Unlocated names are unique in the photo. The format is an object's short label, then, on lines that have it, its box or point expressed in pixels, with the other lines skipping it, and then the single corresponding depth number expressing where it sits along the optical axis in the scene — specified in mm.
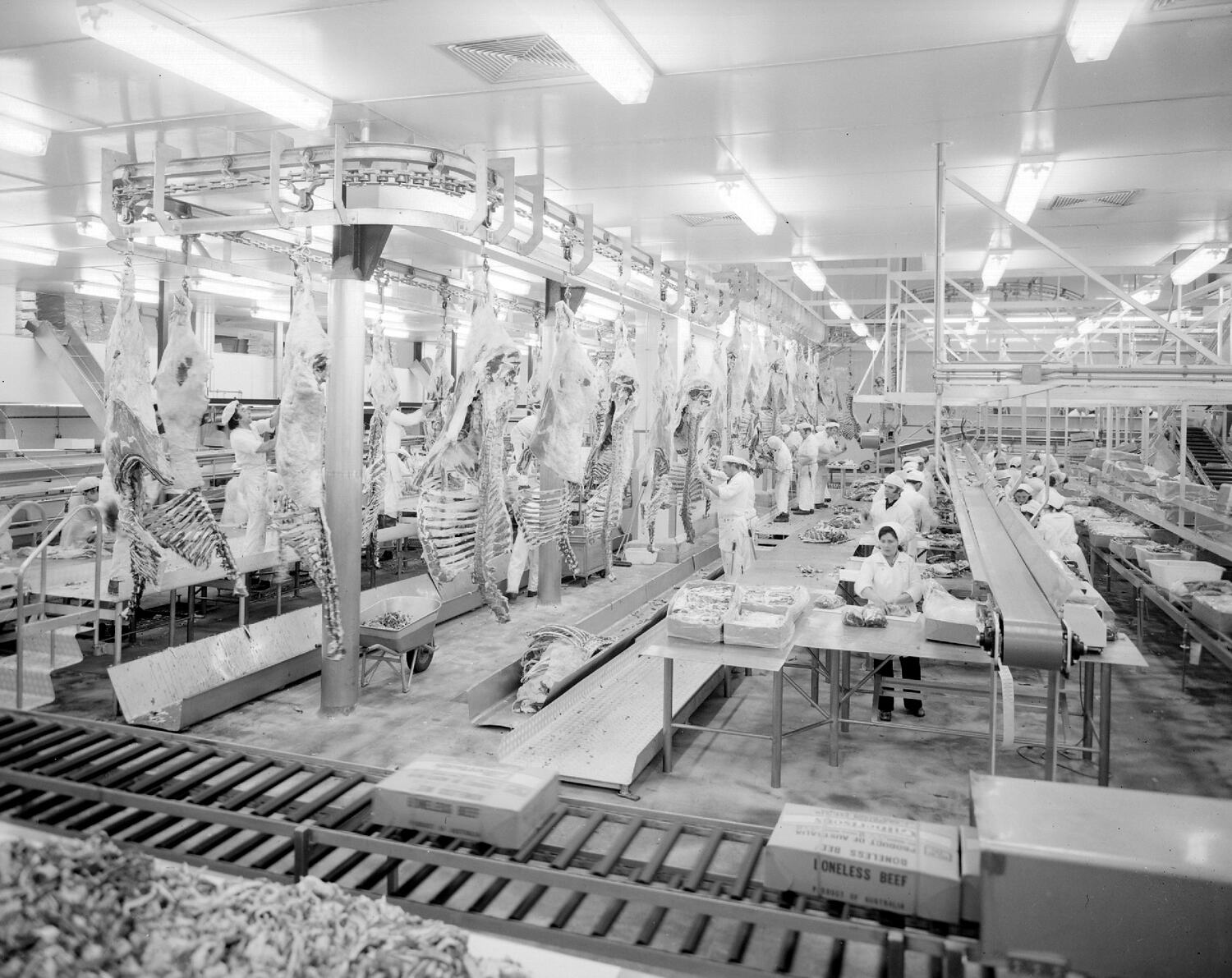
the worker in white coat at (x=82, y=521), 8797
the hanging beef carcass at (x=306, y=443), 5570
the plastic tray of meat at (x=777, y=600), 6469
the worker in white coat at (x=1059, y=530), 8727
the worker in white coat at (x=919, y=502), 10716
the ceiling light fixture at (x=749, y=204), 6975
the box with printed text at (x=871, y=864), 2189
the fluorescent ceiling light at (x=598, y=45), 3873
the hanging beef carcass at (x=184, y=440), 5891
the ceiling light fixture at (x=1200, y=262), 8117
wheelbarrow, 7422
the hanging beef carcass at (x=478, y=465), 5625
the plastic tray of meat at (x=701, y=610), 6117
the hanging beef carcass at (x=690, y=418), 9000
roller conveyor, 2205
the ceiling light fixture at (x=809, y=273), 10133
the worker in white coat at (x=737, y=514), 11125
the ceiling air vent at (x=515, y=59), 4730
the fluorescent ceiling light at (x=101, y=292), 12898
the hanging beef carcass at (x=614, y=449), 7355
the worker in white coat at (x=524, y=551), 9242
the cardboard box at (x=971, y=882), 2152
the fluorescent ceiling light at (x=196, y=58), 4113
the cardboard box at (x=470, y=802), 2479
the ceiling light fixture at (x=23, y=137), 5781
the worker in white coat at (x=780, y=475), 14641
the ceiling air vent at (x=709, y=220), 8836
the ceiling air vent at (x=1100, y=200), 7605
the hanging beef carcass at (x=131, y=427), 5500
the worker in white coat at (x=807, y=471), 16812
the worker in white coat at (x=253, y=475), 9055
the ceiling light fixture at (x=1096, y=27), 3791
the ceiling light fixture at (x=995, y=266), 9881
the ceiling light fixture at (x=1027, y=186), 6445
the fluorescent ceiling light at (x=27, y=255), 9961
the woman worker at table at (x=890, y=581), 7387
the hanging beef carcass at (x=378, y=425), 6980
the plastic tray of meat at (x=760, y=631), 5941
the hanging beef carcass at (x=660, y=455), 8727
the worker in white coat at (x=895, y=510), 10023
